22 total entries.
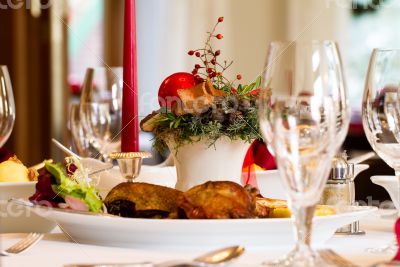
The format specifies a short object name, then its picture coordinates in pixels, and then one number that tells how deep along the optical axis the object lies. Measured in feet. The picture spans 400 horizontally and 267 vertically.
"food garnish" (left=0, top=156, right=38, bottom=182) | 5.34
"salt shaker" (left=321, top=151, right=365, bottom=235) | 5.05
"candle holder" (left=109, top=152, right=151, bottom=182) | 4.91
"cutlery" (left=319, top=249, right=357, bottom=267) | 3.89
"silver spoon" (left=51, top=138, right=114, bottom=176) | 5.27
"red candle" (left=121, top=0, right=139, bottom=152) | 4.97
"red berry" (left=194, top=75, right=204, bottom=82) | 5.12
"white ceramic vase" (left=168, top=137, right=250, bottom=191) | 5.04
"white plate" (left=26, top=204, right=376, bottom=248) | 4.38
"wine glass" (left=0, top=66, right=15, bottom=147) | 5.01
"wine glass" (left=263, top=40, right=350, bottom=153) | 3.94
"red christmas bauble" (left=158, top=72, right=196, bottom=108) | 5.08
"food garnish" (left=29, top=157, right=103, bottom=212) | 4.64
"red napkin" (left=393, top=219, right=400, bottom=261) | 4.22
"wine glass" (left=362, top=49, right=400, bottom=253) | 4.71
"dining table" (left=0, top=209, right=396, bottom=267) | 4.21
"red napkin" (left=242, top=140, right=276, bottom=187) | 5.78
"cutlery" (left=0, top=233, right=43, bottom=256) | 4.35
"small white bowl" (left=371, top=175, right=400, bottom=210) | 4.95
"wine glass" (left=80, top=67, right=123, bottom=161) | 8.44
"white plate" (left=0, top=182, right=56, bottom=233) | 5.00
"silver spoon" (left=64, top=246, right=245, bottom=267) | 3.82
